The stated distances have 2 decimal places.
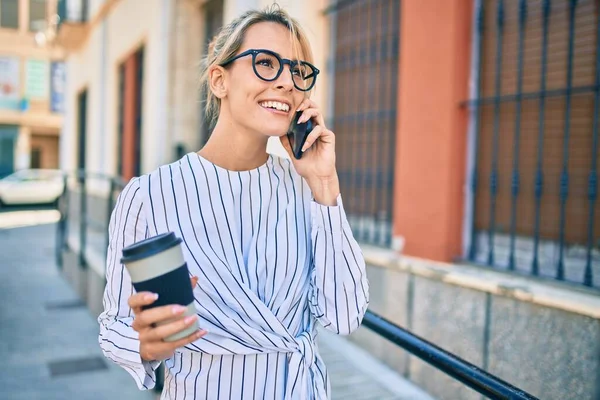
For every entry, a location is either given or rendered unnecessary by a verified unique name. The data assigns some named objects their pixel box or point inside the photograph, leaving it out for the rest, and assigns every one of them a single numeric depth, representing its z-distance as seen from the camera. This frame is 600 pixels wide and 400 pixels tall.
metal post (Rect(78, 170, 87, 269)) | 6.78
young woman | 1.26
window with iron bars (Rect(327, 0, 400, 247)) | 4.41
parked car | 17.14
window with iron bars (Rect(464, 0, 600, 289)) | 3.02
